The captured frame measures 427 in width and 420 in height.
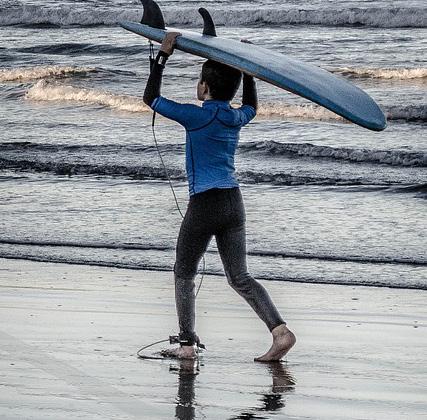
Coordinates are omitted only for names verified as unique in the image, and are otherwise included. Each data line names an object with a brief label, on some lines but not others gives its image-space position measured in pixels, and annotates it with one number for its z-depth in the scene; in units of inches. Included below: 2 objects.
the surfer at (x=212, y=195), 456.8
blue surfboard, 464.1
